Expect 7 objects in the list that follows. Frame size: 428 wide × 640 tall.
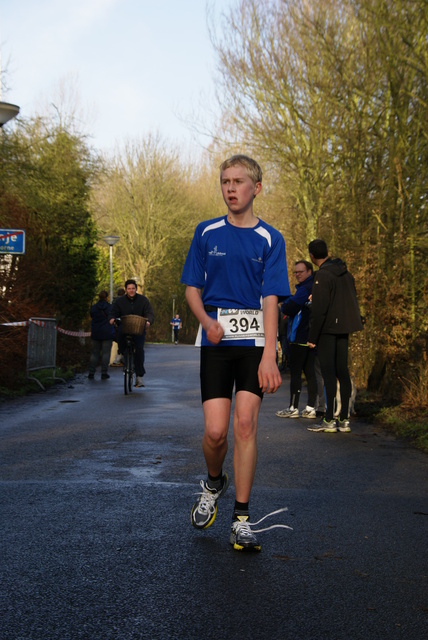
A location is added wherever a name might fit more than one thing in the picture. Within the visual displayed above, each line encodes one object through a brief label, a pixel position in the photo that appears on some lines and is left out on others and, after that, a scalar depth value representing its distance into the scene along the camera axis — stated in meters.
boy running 4.82
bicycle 15.33
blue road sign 14.69
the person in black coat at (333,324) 10.03
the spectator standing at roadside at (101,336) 19.44
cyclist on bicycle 15.74
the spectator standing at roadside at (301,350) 11.24
